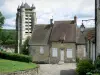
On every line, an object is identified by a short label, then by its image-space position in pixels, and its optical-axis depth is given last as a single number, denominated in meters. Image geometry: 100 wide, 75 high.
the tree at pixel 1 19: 53.41
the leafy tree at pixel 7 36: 90.01
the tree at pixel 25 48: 50.42
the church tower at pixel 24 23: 54.06
